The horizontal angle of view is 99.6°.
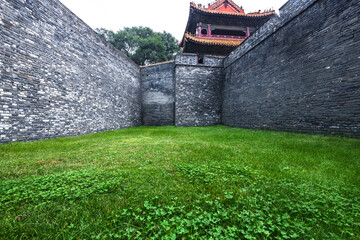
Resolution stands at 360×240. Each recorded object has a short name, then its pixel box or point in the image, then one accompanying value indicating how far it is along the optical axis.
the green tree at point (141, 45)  20.30
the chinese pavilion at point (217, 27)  12.48
